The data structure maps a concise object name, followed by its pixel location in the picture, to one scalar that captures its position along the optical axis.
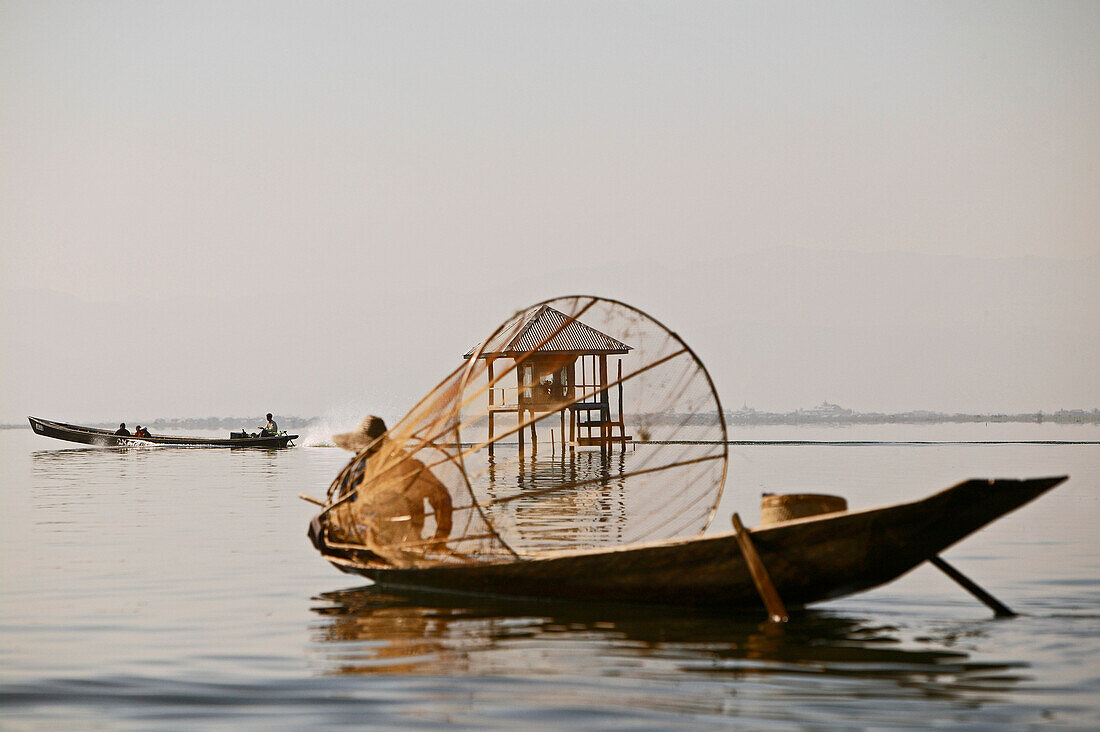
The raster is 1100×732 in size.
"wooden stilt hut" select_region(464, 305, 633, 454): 28.30
